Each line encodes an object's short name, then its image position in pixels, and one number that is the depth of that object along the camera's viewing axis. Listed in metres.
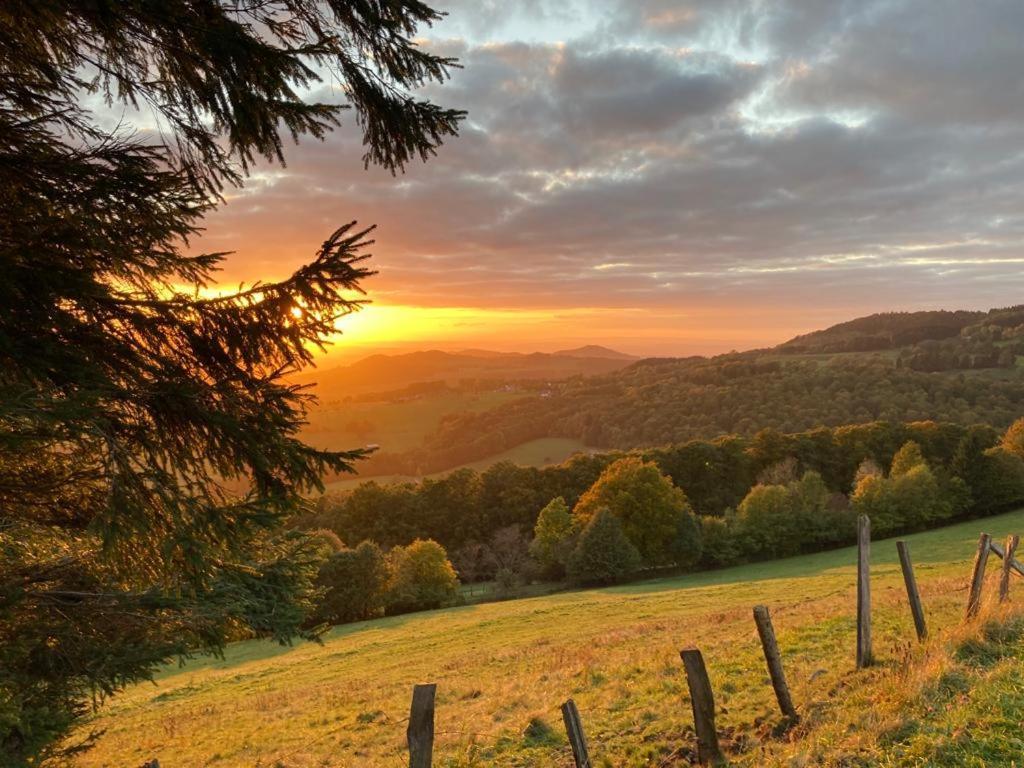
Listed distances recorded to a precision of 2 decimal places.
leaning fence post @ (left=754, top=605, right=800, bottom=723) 8.12
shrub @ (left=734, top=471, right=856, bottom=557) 55.41
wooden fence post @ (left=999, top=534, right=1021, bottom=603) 11.05
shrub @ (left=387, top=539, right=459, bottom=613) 48.19
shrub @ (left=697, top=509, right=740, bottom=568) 54.38
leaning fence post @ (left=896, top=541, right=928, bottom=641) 10.51
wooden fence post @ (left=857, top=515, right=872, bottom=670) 9.45
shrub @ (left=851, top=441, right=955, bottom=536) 58.25
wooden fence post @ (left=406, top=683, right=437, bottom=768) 5.61
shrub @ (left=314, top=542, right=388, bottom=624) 45.19
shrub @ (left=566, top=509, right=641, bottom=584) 50.03
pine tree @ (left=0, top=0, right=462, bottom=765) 4.10
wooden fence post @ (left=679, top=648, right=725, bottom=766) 7.05
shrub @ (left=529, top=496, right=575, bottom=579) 53.66
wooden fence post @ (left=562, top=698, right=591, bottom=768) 6.44
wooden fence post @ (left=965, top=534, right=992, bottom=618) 10.22
